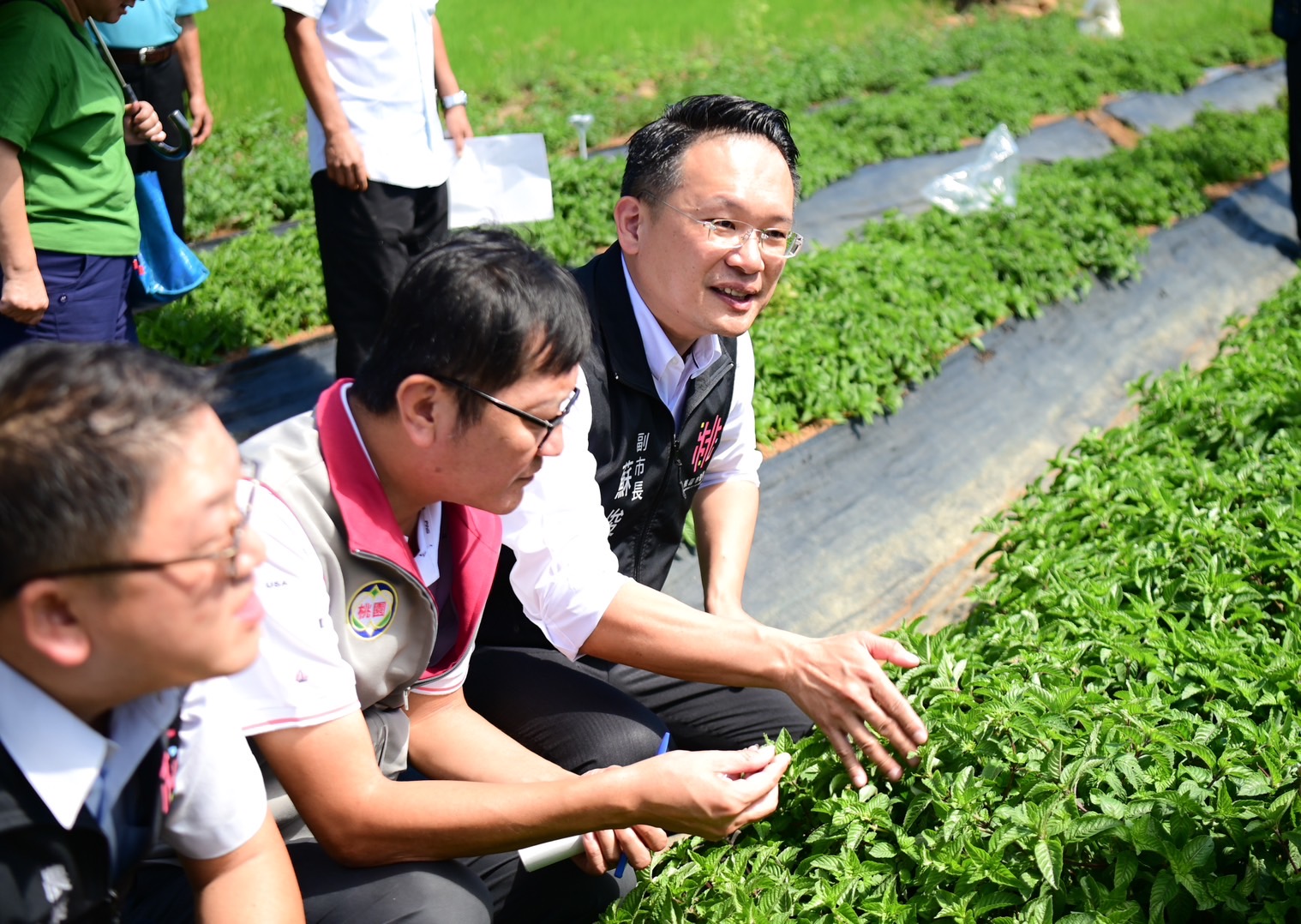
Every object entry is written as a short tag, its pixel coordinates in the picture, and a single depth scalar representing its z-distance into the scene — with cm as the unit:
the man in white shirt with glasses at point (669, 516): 216
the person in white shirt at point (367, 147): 364
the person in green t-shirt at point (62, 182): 258
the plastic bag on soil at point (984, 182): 694
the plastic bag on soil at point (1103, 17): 1387
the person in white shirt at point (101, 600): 120
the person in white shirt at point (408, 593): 171
